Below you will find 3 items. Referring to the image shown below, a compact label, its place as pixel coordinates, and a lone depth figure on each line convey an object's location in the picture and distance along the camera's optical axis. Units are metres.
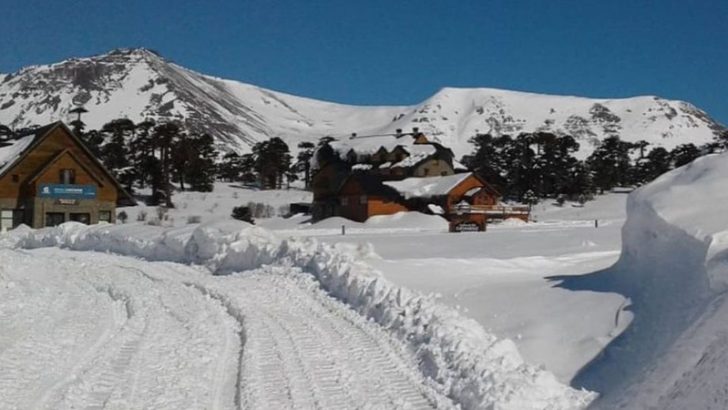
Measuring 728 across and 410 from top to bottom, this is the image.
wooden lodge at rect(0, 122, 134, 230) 50.97
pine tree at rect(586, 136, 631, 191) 82.69
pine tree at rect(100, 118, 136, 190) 72.69
